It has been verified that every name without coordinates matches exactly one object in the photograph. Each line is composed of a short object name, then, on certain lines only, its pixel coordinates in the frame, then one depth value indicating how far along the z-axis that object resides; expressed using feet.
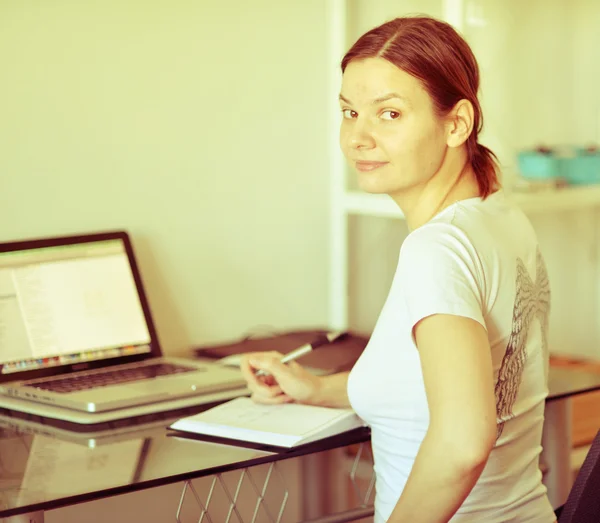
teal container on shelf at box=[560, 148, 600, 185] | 10.67
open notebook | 7.65
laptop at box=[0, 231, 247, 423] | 8.40
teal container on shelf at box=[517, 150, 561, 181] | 10.52
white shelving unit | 10.20
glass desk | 7.13
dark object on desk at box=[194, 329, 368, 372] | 9.19
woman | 6.94
